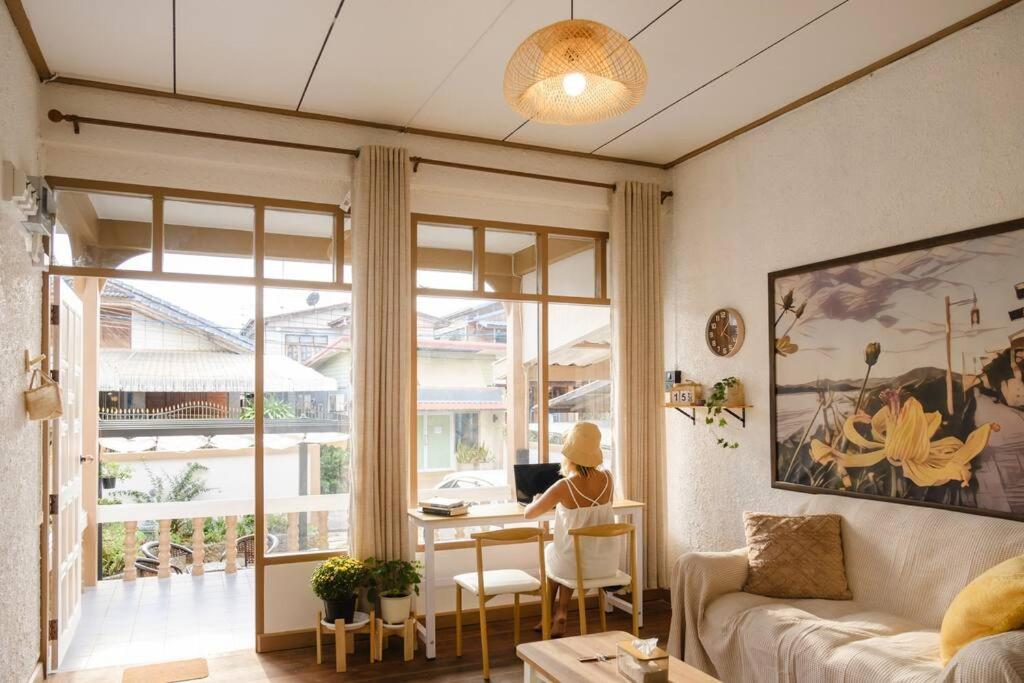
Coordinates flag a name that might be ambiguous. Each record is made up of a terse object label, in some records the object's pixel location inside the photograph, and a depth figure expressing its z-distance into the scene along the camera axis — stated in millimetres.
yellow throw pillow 2527
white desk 4191
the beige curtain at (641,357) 5188
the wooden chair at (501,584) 3920
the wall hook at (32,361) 3553
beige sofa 2988
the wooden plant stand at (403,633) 4141
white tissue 2756
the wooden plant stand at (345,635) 4000
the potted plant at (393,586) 4227
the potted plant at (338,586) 4133
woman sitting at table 4227
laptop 4789
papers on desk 4391
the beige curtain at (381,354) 4434
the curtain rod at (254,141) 3941
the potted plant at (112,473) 6301
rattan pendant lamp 2508
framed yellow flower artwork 3236
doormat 3869
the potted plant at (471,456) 4980
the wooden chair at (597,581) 3990
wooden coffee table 2824
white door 4059
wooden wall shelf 4680
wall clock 4754
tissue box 2701
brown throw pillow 3641
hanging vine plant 4703
